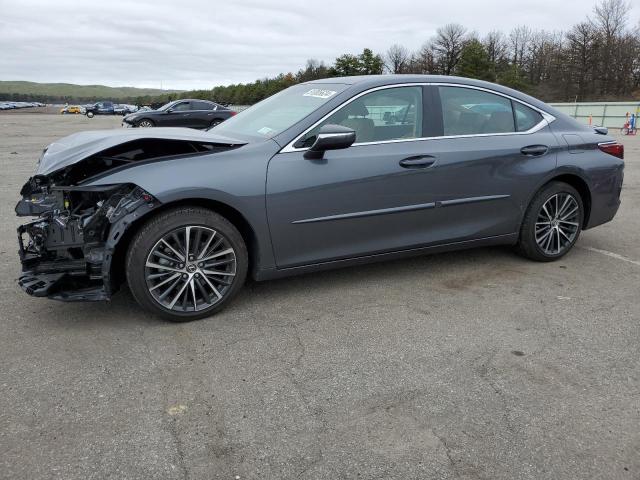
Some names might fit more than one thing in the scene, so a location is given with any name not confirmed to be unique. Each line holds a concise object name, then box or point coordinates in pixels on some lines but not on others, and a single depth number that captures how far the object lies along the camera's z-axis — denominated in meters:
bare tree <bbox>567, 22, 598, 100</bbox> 62.56
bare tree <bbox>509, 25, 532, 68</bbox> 76.94
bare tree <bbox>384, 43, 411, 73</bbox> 83.50
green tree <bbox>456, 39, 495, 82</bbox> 68.19
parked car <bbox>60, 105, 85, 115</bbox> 73.35
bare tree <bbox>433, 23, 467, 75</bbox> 78.94
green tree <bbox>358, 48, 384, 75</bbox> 78.56
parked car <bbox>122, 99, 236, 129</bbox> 24.34
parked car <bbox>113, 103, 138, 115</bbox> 65.15
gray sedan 3.47
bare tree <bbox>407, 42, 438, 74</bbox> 78.75
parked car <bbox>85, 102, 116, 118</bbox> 62.58
